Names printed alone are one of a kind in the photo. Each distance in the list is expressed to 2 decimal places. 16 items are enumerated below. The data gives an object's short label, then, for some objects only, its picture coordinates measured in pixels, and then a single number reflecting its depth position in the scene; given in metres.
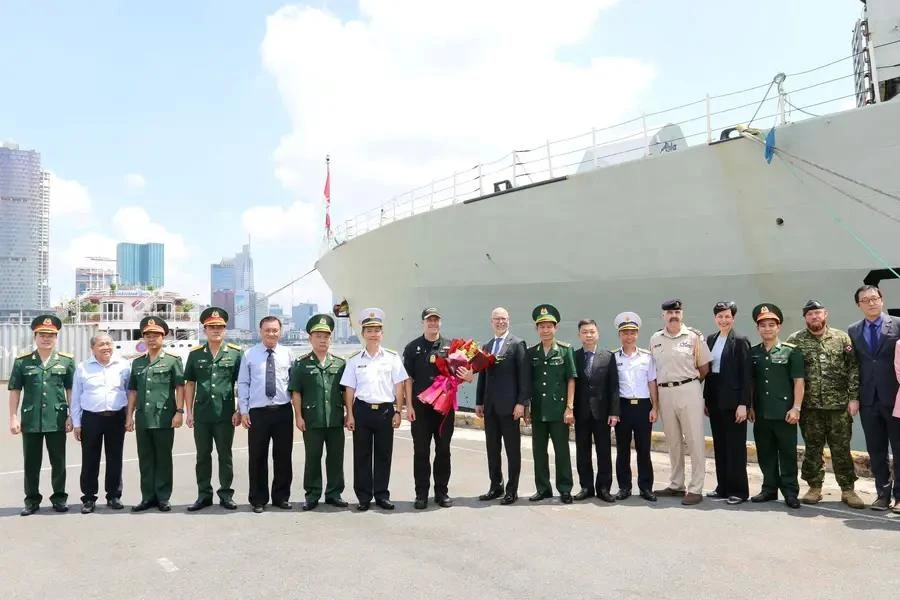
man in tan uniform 4.42
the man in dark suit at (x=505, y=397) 4.53
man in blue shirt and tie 4.39
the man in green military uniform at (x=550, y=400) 4.54
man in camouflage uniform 4.21
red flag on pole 17.58
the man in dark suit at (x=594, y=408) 4.53
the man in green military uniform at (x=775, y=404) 4.27
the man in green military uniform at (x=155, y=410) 4.36
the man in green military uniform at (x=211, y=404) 4.38
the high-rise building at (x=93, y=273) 75.64
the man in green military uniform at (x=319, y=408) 4.41
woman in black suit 4.35
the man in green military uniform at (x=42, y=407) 4.30
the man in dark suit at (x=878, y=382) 4.07
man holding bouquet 4.48
